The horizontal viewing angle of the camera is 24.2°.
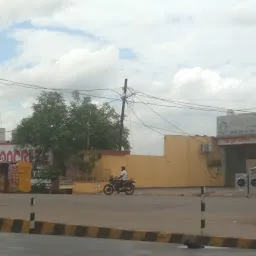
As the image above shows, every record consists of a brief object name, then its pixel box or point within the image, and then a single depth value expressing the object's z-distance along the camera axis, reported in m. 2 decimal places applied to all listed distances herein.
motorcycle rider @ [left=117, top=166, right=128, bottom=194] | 34.56
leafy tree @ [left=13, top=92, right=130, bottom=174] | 40.81
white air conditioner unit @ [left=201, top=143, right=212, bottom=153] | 49.15
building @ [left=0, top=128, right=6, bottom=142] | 58.28
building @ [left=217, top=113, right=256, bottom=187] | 44.03
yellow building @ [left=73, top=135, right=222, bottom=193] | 42.88
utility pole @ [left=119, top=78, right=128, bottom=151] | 44.31
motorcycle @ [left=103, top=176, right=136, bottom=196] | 34.34
